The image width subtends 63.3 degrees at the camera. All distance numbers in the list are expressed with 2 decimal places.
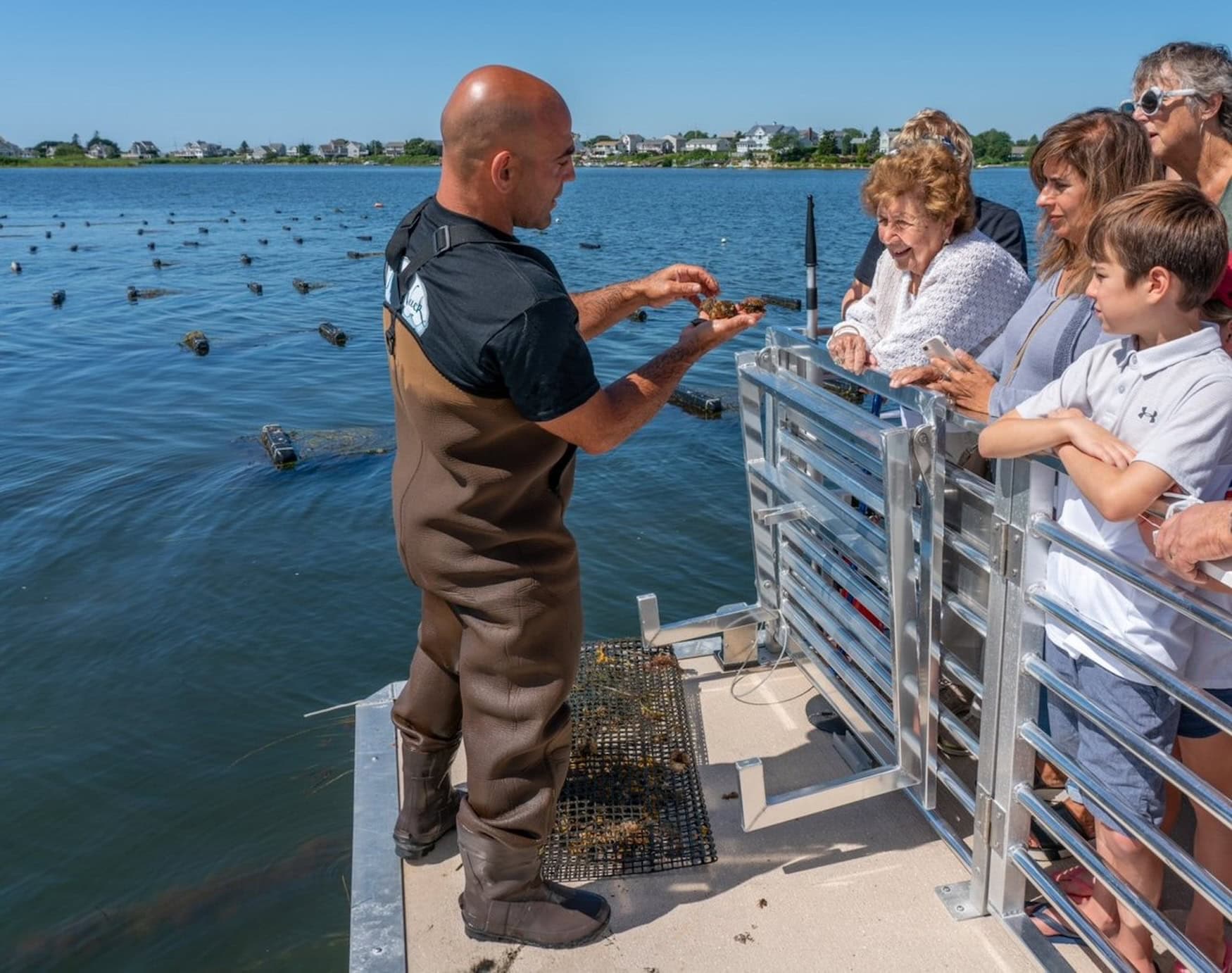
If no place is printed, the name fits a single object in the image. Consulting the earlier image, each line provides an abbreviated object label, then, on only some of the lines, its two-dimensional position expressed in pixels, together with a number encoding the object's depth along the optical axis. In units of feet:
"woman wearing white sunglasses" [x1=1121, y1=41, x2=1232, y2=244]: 11.25
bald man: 8.91
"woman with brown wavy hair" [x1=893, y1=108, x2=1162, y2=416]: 9.82
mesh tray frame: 11.62
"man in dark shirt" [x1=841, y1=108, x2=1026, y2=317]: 13.60
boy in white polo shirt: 7.28
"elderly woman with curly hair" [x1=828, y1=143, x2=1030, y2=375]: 12.03
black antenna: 13.16
